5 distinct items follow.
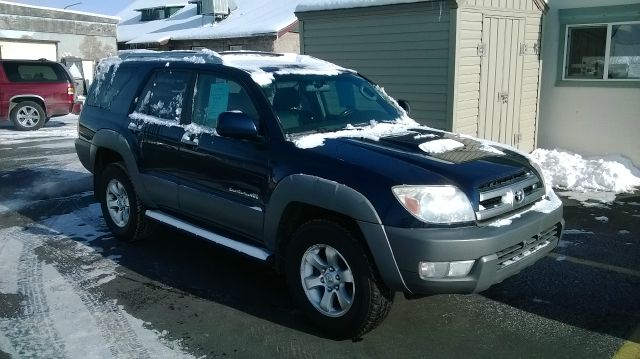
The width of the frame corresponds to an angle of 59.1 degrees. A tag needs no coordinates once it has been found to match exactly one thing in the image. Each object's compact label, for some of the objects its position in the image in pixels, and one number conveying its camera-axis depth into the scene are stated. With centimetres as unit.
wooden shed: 830
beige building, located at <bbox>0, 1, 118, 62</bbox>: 2155
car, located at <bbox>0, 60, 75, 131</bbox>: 1442
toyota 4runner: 334
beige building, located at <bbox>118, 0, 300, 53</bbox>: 2330
